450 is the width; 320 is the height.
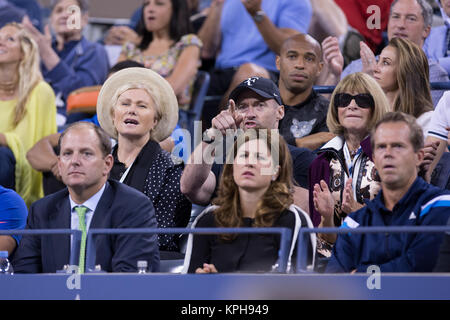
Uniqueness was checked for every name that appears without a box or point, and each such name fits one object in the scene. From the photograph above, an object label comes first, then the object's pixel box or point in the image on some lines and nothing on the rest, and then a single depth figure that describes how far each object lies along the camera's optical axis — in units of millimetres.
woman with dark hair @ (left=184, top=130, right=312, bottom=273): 7437
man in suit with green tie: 7750
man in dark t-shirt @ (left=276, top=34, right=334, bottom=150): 10492
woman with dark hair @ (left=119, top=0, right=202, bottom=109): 12766
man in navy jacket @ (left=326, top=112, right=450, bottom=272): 7066
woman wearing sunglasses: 8602
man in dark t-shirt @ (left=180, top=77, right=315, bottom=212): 8523
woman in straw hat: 9102
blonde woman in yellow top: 11781
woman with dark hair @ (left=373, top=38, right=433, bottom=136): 9546
